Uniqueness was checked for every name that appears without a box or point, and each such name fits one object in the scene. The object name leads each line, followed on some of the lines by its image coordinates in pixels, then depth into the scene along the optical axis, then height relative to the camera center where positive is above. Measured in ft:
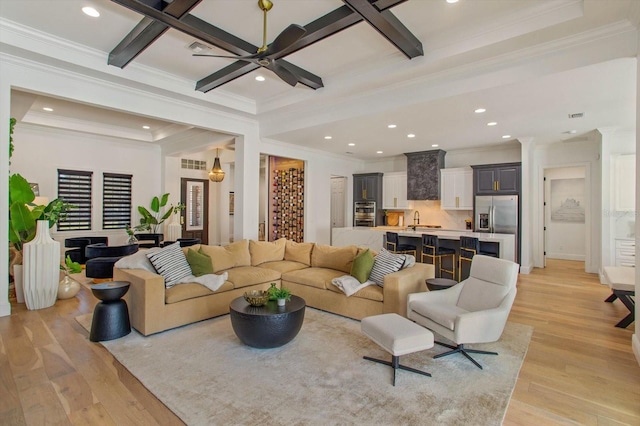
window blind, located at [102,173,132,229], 26.59 +0.99
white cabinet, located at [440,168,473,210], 26.54 +2.14
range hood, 27.89 +3.52
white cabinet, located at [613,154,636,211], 20.57 +2.13
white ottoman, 8.61 -3.28
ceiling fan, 9.22 +5.26
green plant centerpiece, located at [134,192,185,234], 27.25 -0.09
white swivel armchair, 9.57 -2.97
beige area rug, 7.38 -4.43
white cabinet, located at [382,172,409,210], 30.42 +2.22
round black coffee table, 10.18 -3.44
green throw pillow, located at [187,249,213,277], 14.01 -2.14
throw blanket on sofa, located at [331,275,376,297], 13.24 -2.85
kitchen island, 19.39 -1.65
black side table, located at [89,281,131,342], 11.21 -3.50
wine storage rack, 28.91 +0.90
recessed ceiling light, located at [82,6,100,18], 10.57 +6.55
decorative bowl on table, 10.98 -2.81
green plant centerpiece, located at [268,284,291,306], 11.05 -2.74
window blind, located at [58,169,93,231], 24.47 +1.26
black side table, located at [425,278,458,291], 12.44 -2.63
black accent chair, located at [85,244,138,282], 18.51 -2.60
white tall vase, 14.48 -2.54
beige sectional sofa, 11.92 -2.94
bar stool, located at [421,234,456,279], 20.01 -2.27
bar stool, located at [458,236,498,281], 18.53 -1.91
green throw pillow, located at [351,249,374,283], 13.66 -2.16
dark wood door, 31.55 +0.51
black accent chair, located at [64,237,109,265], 21.49 -2.36
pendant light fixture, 28.48 +3.48
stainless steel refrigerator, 23.59 +0.08
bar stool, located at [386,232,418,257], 21.45 -2.06
